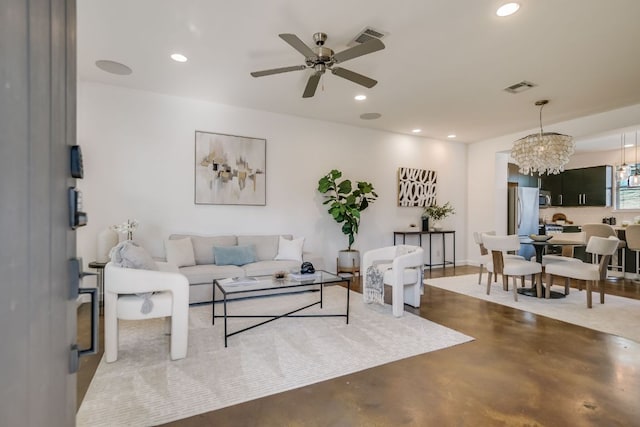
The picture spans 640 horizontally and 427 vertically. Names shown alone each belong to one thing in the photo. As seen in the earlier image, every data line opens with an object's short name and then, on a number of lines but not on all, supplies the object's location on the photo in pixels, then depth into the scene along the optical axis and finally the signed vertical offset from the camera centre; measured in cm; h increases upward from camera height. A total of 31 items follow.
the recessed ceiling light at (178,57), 335 +166
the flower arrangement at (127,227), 392 -21
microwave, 793 +34
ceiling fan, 249 +133
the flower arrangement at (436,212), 668 -1
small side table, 360 -70
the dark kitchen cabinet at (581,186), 733 +65
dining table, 444 -44
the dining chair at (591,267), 388 -71
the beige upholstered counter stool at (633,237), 539 -43
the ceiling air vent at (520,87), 397 +163
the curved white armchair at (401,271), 355 -72
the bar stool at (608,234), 566 -39
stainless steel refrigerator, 697 +0
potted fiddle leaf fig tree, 522 +9
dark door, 59 +0
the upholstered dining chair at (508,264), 418 -72
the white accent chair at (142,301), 249 -73
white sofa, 394 -73
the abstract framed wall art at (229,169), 472 +65
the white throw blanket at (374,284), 383 -90
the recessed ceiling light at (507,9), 251 +165
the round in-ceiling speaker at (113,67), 351 +166
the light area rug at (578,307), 331 -119
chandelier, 453 +92
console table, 630 -57
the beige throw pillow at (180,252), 408 -55
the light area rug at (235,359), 195 -119
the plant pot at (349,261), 534 -85
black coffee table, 295 -73
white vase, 382 -41
